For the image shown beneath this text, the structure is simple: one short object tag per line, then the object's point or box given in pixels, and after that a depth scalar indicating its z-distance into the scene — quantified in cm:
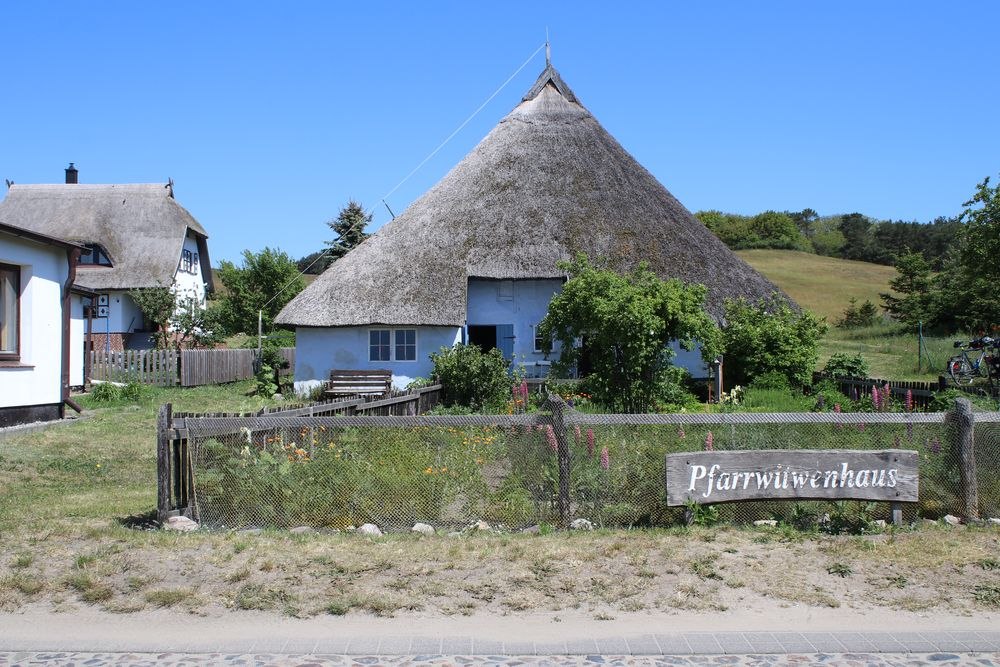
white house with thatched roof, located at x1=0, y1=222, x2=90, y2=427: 1580
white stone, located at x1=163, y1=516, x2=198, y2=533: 873
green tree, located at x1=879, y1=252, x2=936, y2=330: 5525
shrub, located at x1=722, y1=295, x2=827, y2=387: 2209
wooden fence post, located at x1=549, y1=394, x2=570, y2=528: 883
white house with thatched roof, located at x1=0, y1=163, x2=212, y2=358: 4181
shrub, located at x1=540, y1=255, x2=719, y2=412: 1686
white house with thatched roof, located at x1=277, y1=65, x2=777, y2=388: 2584
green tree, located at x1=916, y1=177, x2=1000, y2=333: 3147
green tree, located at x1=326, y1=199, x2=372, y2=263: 6109
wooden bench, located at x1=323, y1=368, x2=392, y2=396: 2502
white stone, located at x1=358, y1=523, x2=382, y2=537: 868
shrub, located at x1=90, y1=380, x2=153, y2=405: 2367
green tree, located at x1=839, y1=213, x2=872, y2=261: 9975
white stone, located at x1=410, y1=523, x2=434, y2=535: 872
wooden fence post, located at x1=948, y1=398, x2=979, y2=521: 903
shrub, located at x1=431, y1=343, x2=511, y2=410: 2141
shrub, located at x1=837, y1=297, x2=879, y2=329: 5481
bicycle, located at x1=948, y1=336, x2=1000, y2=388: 2211
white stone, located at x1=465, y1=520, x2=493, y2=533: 870
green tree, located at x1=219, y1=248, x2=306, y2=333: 5119
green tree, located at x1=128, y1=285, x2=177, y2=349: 3931
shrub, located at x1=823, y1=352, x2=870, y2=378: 2297
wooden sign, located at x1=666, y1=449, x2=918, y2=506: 878
